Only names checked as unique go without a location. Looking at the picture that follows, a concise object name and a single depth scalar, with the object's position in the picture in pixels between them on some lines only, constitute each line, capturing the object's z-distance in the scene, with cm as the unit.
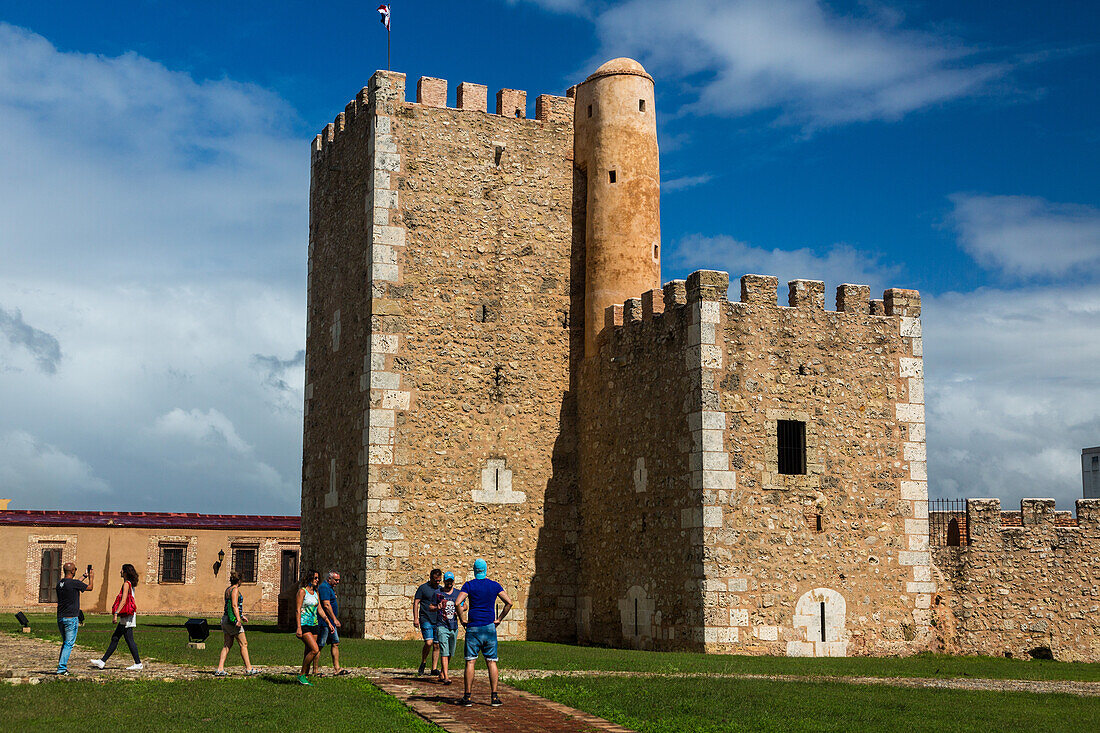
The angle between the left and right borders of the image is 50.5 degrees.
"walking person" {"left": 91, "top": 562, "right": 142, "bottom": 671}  1551
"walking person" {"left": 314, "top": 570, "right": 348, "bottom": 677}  1512
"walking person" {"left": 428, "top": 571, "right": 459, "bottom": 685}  1463
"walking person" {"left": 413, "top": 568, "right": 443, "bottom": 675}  1491
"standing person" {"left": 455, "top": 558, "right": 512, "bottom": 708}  1306
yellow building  3853
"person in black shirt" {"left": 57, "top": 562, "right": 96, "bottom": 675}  1496
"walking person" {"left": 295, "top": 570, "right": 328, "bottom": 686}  1441
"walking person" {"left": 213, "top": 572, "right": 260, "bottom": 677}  1502
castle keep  2072
